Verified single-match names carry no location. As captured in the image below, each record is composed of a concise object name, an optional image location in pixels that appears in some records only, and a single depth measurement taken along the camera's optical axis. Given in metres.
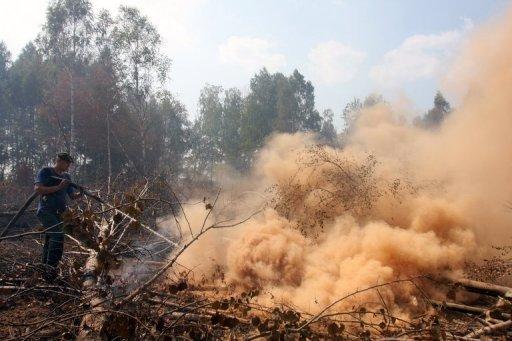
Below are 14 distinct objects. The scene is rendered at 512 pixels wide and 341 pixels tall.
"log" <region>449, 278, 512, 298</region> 5.98
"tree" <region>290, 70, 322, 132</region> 39.16
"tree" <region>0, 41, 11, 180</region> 27.62
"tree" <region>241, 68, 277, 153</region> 35.75
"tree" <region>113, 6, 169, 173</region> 24.03
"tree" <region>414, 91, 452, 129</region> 39.03
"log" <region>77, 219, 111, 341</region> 3.09
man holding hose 5.60
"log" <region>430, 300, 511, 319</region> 5.73
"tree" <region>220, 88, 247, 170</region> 38.03
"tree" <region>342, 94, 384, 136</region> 32.47
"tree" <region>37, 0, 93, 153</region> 25.39
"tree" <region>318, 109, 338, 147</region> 50.04
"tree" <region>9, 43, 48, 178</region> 27.70
